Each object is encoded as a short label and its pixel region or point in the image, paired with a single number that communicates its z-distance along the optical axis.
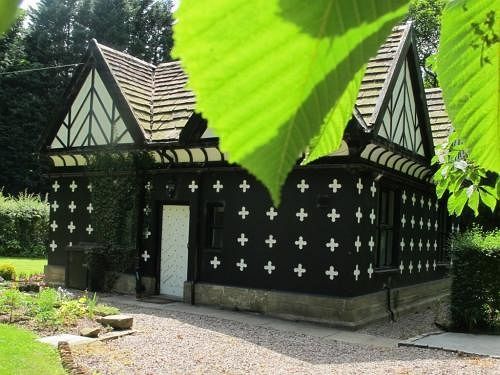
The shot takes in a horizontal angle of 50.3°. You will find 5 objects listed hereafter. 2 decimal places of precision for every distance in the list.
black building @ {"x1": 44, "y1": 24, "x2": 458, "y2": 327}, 9.65
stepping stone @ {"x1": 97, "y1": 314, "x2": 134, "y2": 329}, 8.38
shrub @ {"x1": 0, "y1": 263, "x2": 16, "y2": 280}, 14.27
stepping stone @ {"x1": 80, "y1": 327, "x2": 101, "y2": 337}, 7.79
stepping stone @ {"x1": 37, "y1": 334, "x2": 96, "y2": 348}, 7.17
